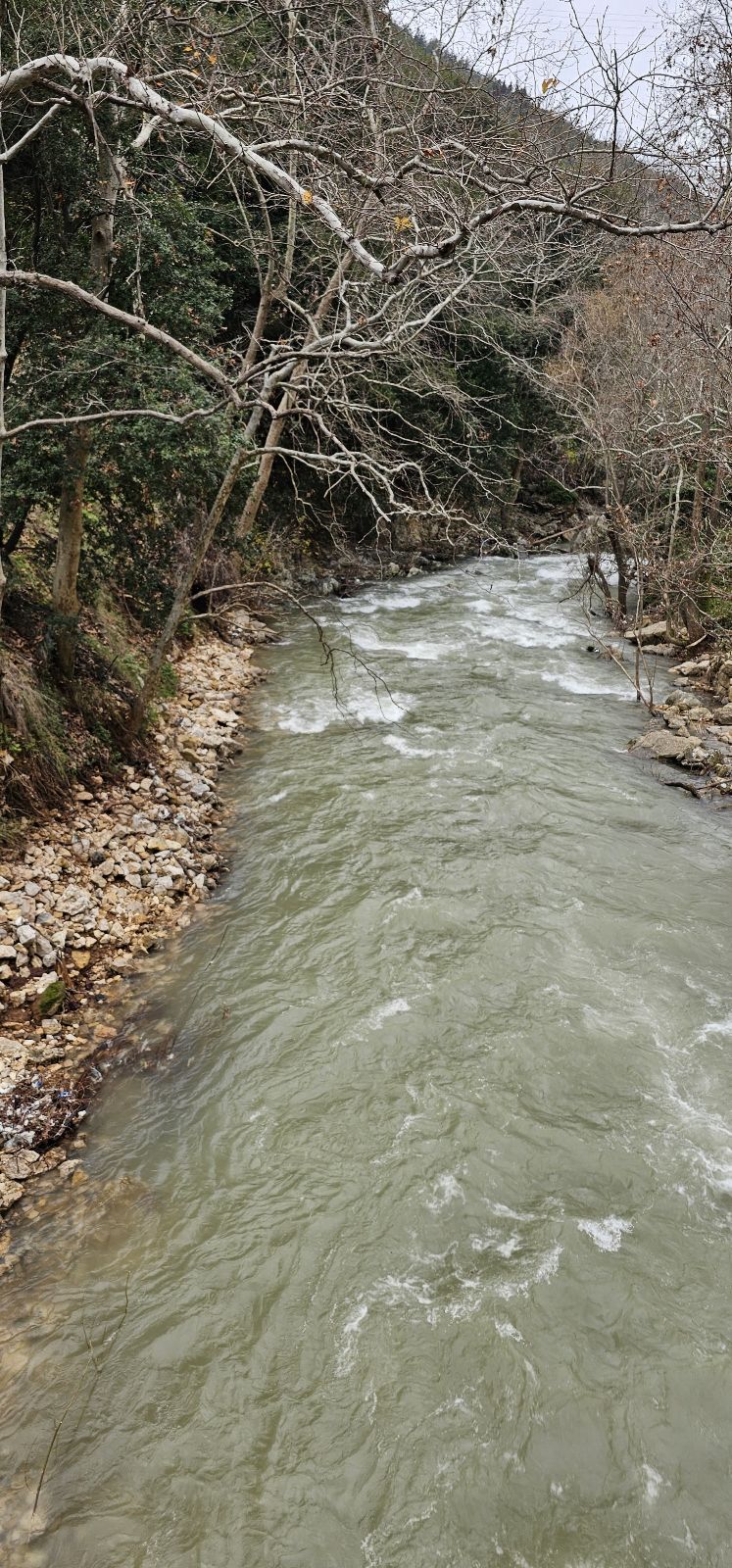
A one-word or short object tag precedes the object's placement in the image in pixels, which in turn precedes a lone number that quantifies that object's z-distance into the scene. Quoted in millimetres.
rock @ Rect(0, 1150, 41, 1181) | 4402
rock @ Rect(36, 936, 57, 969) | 5609
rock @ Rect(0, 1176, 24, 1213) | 4262
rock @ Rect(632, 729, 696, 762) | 10133
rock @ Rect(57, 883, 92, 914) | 6086
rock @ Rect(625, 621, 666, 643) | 14953
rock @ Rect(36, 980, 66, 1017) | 5316
